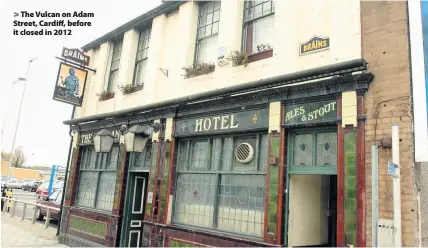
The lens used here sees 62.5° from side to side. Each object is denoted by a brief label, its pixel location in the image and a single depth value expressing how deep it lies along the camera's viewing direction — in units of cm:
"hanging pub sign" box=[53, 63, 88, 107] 1111
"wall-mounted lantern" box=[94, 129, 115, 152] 902
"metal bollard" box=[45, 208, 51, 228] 1280
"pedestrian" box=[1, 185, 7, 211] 1815
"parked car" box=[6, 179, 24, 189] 4252
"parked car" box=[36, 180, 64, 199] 1696
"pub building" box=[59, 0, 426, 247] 532
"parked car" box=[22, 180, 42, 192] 4132
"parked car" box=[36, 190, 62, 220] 1493
